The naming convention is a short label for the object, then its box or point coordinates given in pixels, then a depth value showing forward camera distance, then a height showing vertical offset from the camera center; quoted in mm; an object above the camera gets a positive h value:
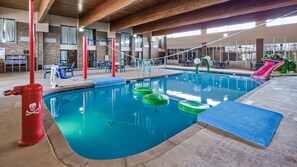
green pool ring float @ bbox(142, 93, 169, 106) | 4762 -648
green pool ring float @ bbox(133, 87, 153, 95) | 5960 -506
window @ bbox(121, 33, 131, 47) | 15961 +3393
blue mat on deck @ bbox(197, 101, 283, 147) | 2293 -687
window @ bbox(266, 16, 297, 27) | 12146 +3898
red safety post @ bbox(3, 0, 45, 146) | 2071 -420
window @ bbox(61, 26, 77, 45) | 12513 +2985
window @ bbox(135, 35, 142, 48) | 17181 +3466
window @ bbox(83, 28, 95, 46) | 13664 +3372
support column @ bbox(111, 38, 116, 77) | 8172 +880
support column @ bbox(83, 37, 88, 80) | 7316 +784
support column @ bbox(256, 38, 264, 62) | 13281 +2191
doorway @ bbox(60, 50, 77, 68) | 12645 +1474
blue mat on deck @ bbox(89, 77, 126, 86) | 6820 -196
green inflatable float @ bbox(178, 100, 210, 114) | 4105 -733
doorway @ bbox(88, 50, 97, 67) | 14023 +1476
